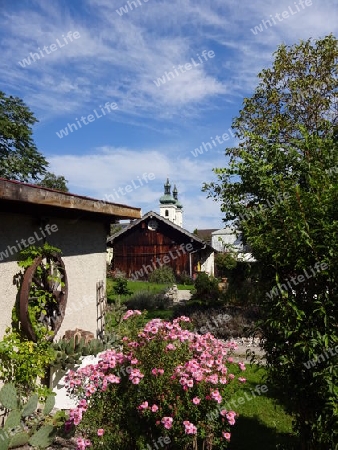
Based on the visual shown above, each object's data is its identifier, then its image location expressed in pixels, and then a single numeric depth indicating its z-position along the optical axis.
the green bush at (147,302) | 17.92
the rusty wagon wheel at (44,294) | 5.78
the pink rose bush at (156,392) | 3.86
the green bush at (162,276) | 31.09
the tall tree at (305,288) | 3.51
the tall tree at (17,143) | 26.47
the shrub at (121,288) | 21.81
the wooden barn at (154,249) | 32.88
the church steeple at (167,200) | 63.47
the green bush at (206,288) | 16.84
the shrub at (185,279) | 31.44
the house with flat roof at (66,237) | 5.65
